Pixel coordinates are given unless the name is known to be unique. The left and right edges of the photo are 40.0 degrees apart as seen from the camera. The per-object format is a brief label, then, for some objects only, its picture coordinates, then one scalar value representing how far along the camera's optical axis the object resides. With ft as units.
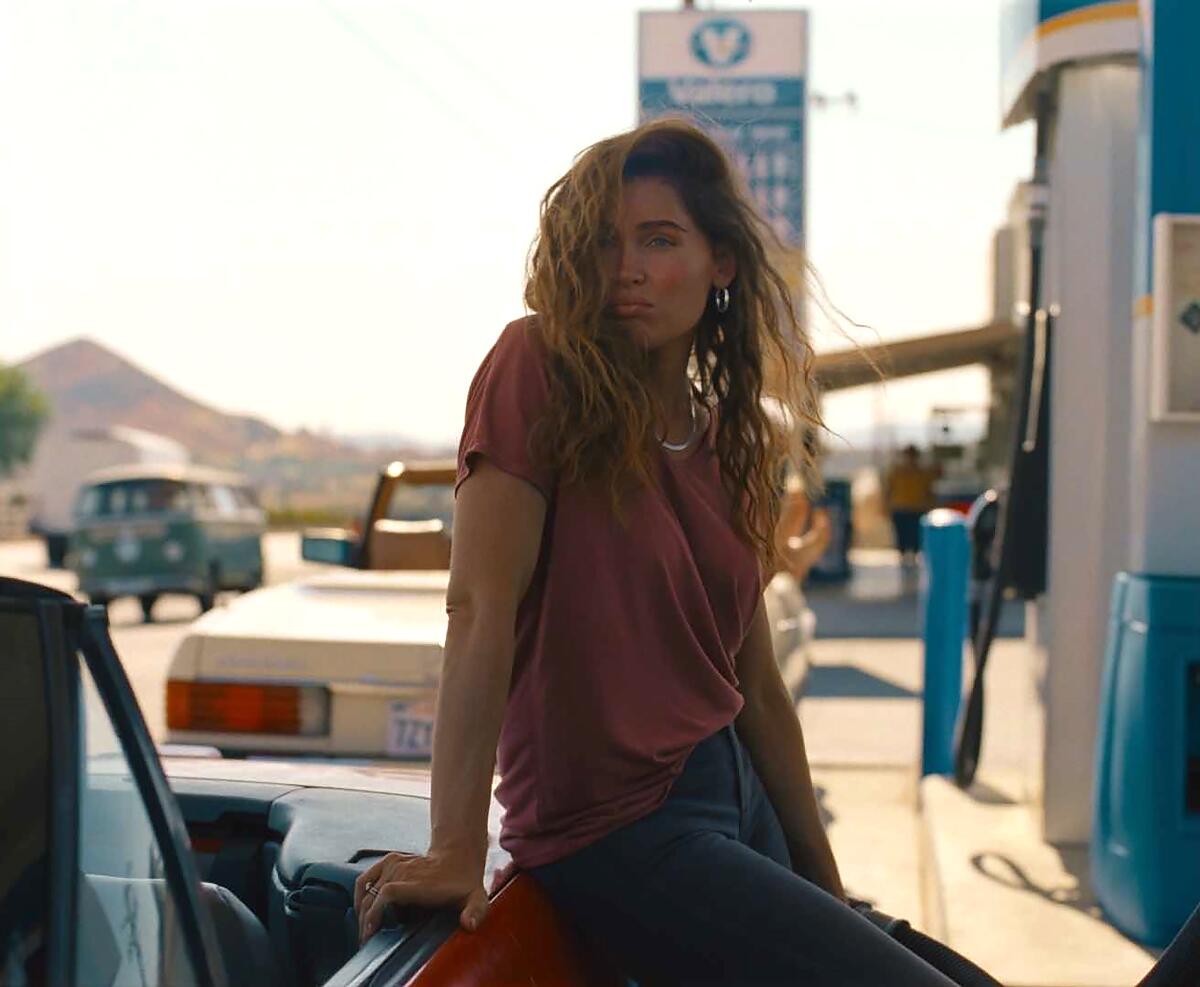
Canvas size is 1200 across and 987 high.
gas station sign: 77.10
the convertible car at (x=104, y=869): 4.72
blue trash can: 14.62
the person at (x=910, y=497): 75.82
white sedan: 16.44
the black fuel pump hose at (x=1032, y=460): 19.95
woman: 6.42
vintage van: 62.23
